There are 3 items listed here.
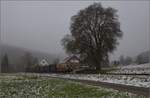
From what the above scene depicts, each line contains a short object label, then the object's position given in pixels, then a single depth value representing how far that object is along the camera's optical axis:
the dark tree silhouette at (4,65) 145.38
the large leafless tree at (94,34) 61.19
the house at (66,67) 81.04
